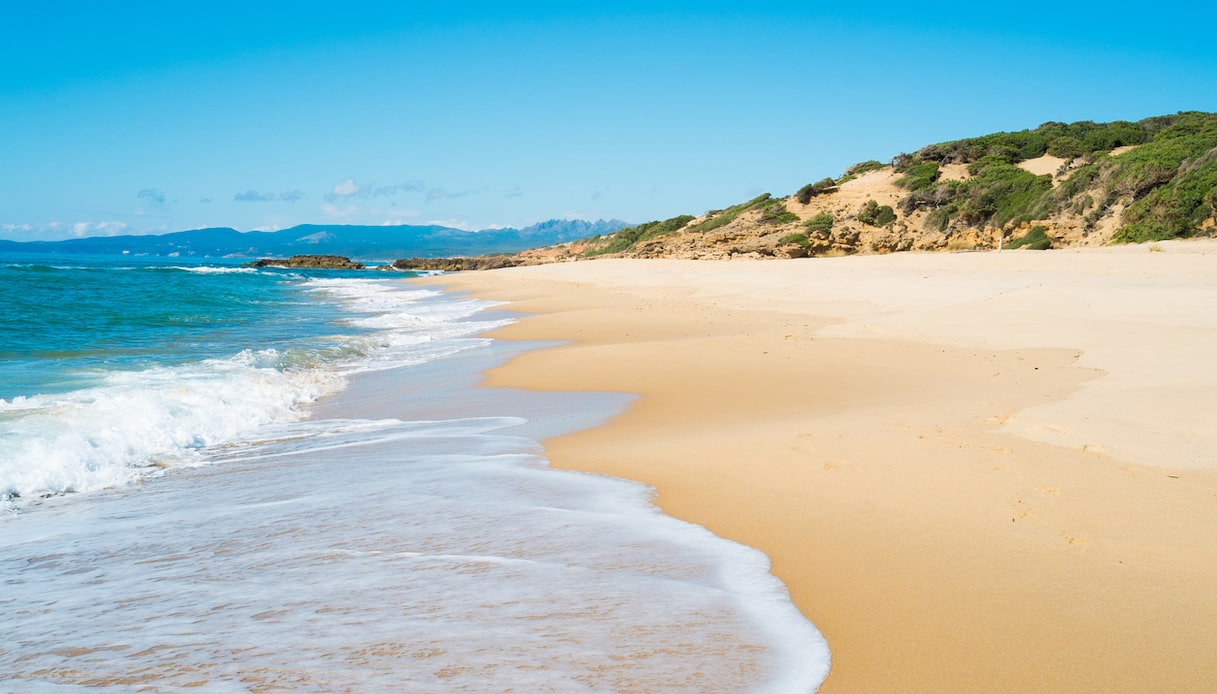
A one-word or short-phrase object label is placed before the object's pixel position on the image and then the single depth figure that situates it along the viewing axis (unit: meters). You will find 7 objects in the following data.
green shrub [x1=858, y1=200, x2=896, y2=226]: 35.44
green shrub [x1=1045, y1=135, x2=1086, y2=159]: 34.31
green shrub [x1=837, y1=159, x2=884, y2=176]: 46.62
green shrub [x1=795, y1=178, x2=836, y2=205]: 42.19
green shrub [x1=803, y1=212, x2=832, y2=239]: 35.84
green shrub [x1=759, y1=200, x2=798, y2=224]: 40.28
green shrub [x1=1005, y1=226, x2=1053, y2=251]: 26.03
